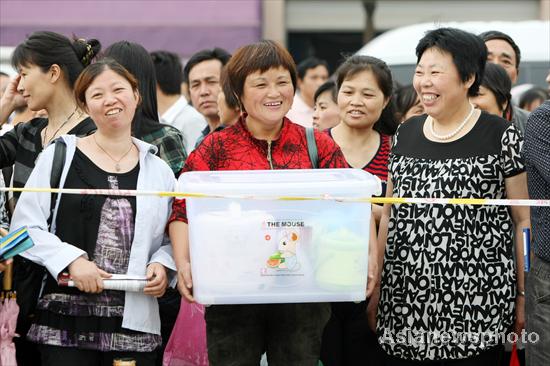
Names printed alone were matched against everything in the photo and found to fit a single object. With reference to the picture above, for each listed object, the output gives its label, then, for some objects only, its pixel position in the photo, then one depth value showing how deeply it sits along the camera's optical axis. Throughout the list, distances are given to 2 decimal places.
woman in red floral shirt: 7.38
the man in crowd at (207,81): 12.83
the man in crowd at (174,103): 13.01
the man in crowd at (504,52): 12.00
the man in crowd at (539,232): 7.32
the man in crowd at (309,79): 19.43
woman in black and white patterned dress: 7.67
